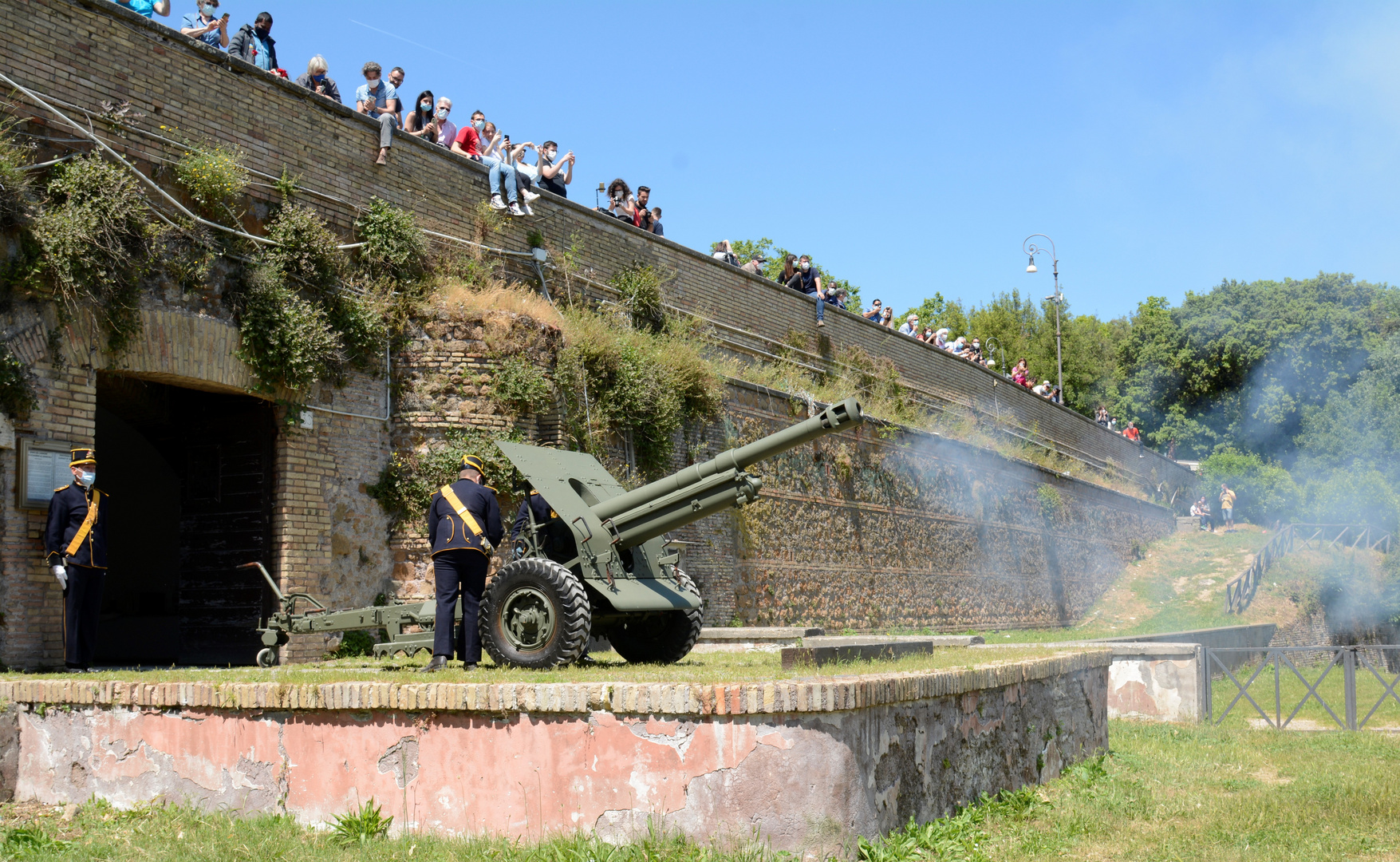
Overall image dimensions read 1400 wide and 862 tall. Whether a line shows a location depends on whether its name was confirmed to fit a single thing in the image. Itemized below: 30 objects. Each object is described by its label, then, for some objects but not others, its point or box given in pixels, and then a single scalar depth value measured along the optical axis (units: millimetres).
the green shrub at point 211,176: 11188
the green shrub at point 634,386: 14203
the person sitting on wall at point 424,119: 15234
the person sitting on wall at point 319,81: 13484
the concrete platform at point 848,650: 7391
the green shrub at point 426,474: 12555
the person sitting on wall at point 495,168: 15289
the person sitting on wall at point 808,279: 23922
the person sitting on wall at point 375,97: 14305
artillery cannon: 8336
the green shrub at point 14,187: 9359
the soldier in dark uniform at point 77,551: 9109
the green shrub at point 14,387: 9227
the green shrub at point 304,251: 11984
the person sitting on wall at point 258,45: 12883
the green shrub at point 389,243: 13148
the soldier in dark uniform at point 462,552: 8461
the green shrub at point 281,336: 11508
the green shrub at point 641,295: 17484
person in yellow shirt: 41031
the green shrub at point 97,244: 9664
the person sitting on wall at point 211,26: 12391
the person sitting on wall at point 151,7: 11641
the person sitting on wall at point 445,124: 15812
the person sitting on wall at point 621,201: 19031
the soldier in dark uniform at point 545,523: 9164
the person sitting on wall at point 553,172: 17141
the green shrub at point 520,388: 12945
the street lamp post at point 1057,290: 38781
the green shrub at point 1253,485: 39625
